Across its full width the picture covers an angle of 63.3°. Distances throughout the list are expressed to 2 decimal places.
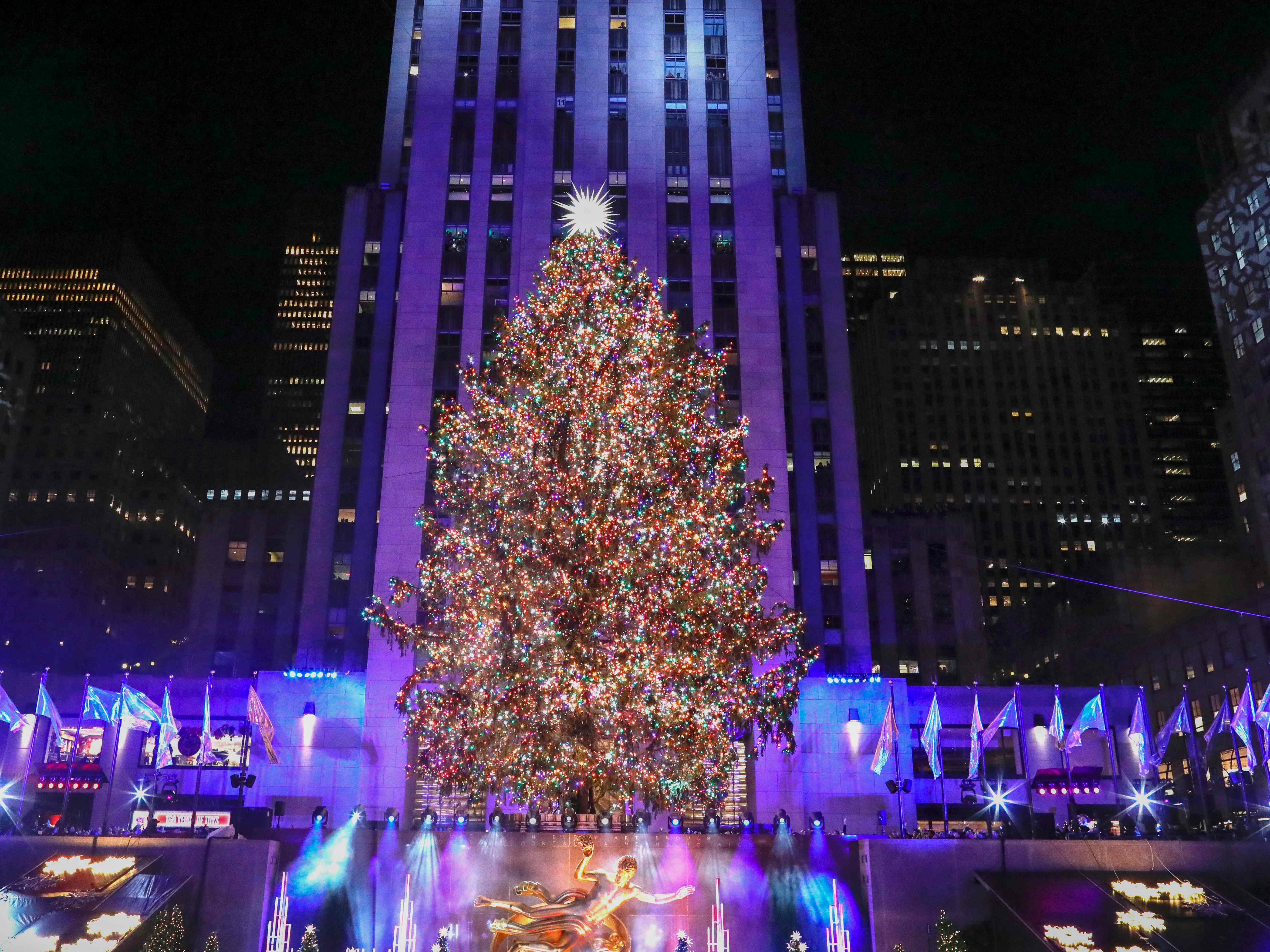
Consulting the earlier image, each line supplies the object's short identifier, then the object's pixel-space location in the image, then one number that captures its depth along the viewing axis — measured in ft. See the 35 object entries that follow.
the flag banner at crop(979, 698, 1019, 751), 101.24
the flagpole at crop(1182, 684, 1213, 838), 98.53
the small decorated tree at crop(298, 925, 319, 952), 72.74
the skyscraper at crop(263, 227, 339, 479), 599.57
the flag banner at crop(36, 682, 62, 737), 99.45
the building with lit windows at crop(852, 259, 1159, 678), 457.27
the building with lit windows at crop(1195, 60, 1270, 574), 271.28
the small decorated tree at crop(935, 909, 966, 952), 73.10
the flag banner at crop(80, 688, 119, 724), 101.04
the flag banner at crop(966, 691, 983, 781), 102.47
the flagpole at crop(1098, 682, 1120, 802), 107.04
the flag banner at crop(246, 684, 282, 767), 102.68
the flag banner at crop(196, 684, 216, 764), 100.68
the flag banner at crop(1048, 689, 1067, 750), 103.81
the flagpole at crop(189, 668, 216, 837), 86.99
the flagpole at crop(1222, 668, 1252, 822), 171.12
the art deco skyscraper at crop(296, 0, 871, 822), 158.71
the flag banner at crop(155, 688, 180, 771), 101.30
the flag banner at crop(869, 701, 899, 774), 100.32
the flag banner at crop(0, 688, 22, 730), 97.14
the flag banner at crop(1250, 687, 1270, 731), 99.14
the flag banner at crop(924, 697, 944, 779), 101.40
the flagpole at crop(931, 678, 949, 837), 94.99
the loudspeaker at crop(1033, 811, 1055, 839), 100.58
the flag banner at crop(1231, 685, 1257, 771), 100.58
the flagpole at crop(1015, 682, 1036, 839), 103.81
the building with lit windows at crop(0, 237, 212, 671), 415.64
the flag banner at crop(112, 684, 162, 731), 100.89
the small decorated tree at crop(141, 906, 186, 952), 69.31
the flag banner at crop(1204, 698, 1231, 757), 105.60
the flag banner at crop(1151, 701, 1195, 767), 103.24
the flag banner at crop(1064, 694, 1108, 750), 101.35
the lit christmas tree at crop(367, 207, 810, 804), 86.43
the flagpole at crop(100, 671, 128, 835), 112.06
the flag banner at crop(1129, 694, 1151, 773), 105.60
